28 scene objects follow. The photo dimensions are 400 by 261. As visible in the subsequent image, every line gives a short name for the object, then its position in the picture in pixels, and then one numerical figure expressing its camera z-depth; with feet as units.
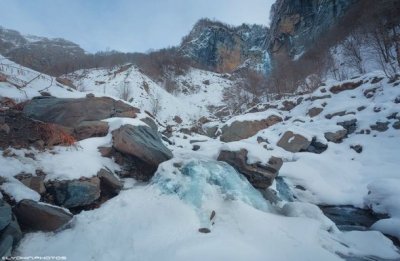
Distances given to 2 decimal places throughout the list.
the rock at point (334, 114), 57.36
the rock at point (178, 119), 94.40
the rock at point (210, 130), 72.74
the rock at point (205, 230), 19.49
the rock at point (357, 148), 46.21
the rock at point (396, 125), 46.75
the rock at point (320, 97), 67.39
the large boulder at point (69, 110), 31.53
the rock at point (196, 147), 40.20
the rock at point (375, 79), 60.57
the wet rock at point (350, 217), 29.07
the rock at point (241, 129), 63.10
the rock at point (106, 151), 28.37
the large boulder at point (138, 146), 28.30
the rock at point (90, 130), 31.17
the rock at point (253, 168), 30.01
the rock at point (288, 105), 75.01
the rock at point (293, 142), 48.21
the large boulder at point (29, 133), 24.43
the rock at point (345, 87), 65.51
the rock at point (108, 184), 24.11
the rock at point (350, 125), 51.75
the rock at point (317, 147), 47.80
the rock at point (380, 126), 48.11
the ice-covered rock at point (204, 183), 24.34
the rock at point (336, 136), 50.26
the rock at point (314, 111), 63.12
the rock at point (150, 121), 40.70
